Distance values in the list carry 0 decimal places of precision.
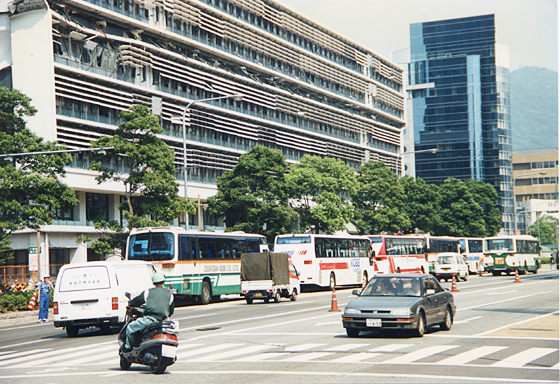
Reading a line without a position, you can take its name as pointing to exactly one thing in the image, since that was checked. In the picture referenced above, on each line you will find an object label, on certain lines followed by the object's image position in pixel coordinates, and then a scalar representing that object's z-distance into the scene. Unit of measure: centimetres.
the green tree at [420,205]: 8431
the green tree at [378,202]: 7239
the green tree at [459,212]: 9169
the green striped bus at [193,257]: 3322
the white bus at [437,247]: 5969
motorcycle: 1288
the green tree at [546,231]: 14946
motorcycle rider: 1299
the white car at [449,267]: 5488
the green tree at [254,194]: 5178
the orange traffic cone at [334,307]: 2652
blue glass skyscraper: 14375
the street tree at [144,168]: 4009
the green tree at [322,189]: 6059
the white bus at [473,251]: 6856
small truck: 3419
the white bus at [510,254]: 6303
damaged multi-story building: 5175
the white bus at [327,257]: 4203
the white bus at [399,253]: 5209
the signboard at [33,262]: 3413
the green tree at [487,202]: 9834
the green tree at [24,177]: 3438
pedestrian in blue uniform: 2852
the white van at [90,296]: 2089
